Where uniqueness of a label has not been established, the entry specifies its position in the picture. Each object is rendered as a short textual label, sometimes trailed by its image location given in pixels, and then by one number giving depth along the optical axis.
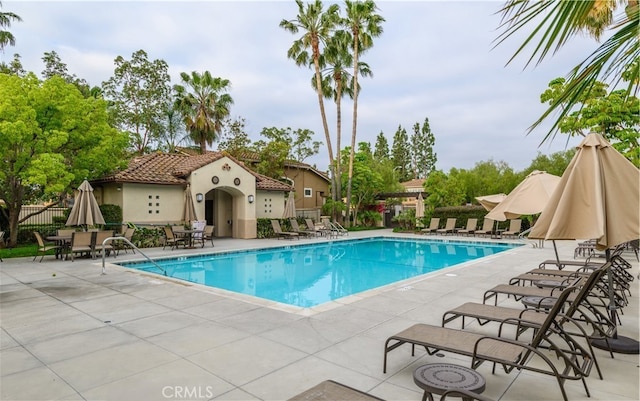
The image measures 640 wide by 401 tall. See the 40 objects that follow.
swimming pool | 10.55
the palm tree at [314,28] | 26.25
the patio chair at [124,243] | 14.64
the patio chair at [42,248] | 12.34
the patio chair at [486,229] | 21.83
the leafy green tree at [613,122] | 15.72
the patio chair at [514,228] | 20.56
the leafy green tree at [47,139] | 12.97
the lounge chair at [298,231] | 21.14
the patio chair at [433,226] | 24.06
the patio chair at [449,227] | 23.37
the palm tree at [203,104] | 28.69
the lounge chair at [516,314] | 4.16
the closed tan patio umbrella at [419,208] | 25.98
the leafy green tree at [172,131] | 32.09
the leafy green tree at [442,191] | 26.27
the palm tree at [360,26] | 26.38
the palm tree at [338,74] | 27.02
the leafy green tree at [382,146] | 69.44
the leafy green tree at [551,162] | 40.19
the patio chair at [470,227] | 22.47
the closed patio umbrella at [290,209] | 22.38
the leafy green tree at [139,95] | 30.69
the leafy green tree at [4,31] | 20.40
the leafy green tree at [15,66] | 25.25
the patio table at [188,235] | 15.55
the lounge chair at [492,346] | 3.24
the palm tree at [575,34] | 1.62
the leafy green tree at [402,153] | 67.94
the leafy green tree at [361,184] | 28.62
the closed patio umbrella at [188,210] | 18.05
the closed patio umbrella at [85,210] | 13.32
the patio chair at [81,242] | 12.42
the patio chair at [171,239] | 15.64
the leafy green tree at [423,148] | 67.25
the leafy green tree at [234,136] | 29.98
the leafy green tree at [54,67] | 27.83
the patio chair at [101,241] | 13.02
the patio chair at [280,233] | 20.72
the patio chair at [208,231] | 17.45
